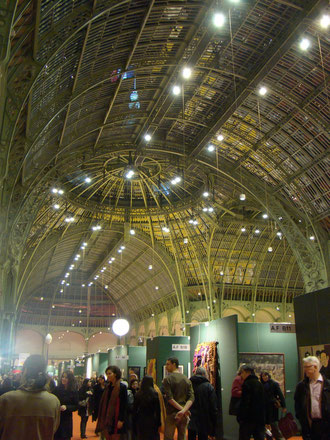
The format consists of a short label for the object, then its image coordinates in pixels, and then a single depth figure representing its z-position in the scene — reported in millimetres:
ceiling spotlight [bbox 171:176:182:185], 28234
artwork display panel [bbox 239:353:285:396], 15577
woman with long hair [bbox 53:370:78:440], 7875
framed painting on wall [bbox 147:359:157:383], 23578
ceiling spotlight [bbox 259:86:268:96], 18828
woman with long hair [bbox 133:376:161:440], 7508
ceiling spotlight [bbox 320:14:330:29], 14375
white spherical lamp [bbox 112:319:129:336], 25552
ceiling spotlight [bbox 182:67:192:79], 17281
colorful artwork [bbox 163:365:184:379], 22594
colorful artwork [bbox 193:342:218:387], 16547
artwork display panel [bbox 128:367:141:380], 29536
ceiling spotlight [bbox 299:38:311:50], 15602
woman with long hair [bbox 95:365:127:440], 7379
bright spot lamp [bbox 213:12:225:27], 13381
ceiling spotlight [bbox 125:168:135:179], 27222
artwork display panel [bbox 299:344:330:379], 12265
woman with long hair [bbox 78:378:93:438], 14680
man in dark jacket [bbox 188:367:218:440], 8375
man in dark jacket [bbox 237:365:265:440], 7391
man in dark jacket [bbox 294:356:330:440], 5758
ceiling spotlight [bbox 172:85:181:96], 18797
